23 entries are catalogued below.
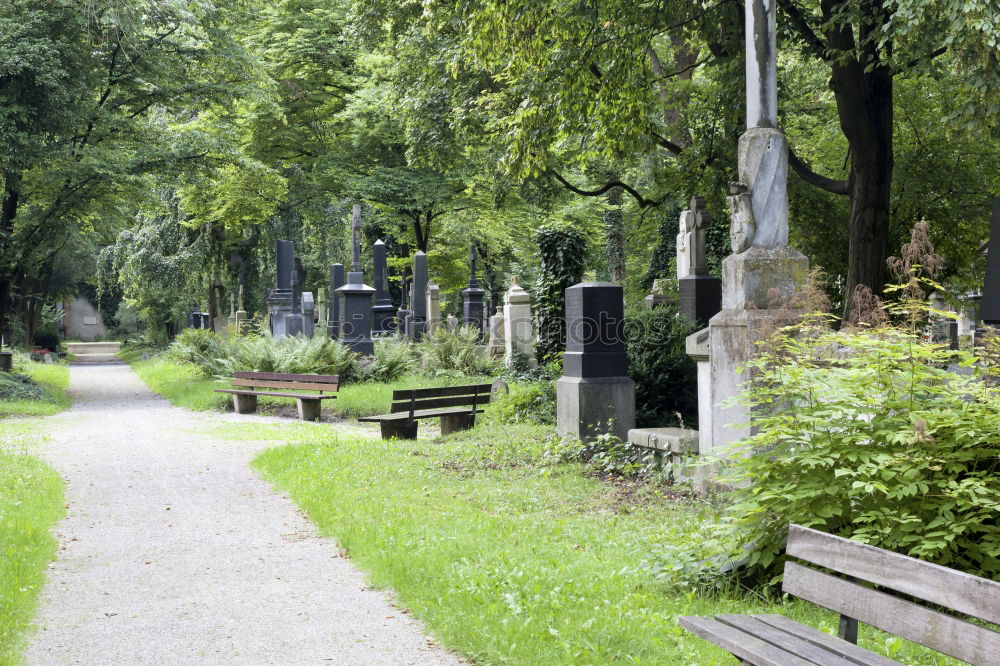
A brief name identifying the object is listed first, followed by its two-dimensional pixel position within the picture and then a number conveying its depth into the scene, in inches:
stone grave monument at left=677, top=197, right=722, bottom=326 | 502.6
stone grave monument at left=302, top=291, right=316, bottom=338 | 1030.6
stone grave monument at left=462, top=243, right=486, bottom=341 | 1040.8
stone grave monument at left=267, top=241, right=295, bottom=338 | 976.9
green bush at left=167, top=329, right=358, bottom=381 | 697.6
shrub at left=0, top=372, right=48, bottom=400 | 724.0
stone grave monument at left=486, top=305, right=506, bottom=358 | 864.3
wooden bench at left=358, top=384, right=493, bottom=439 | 473.1
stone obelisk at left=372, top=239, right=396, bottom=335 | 1021.2
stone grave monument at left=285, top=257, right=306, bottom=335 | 952.9
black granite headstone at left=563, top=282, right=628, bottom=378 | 387.9
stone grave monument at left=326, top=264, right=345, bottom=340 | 886.8
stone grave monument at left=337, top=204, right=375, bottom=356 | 786.2
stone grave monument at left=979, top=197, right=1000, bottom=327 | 322.7
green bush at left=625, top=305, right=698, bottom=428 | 466.6
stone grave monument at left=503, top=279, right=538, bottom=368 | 770.2
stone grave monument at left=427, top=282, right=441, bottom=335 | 991.0
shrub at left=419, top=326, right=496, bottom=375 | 784.9
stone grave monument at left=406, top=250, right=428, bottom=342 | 1011.3
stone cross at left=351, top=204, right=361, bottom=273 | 855.7
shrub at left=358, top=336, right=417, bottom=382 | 742.5
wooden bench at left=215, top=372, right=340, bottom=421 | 606.9
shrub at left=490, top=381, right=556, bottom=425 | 490.6
